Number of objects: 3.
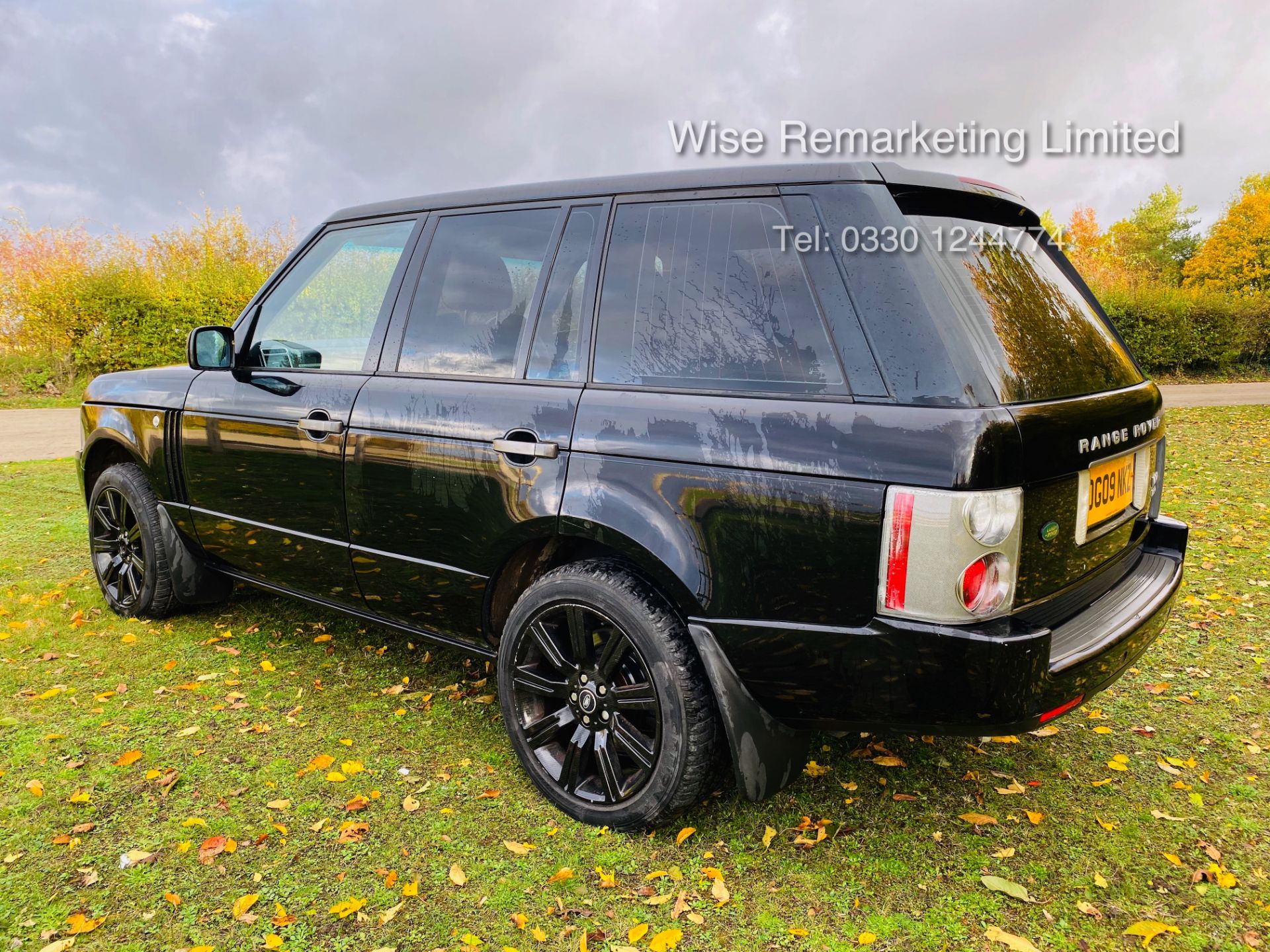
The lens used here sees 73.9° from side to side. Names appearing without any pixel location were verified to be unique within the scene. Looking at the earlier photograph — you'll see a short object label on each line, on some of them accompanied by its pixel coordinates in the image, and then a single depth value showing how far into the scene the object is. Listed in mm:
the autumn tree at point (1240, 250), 35656
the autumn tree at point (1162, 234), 44281
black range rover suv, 2053
